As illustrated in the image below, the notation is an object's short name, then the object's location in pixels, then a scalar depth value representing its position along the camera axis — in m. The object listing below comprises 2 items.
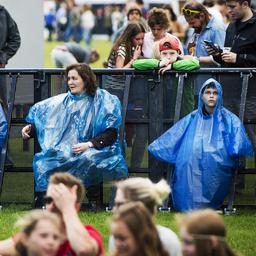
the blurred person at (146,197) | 6.77
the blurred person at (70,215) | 6.58
